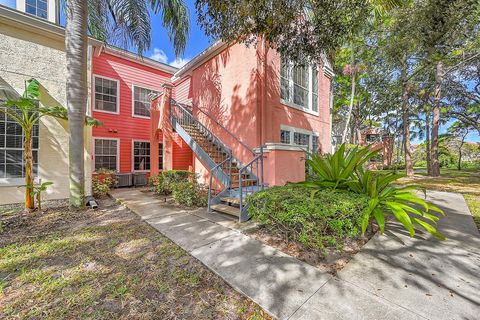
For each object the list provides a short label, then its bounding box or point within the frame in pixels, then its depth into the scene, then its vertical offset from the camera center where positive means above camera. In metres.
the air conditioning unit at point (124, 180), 10.23 -0.97
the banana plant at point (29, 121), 4.97 +1.00
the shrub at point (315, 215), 3.14 -0.90
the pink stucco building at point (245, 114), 5.66 +1.94
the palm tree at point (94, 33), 5.26 +4.22
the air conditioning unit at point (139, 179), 10.80 -1.01
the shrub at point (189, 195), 6.06 -1.05
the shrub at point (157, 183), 7.73 -0.89
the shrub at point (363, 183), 3.10 -0.46
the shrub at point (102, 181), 7.18 -0.84
